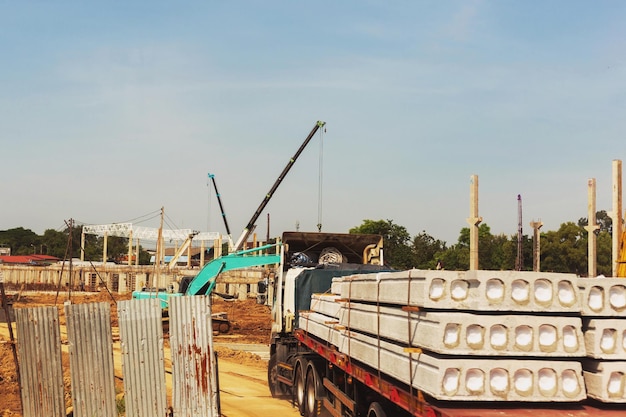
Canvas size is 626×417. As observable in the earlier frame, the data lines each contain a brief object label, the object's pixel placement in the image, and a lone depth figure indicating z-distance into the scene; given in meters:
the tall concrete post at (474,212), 19.20
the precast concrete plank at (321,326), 11.77
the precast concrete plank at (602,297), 7.12
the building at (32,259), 106.88
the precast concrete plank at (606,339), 6.99
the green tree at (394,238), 69.00
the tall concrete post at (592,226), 17.95
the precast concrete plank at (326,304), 12.39
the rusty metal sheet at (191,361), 12.23
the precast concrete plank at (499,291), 6.89
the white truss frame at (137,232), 83.69
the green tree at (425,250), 75.43
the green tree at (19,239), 156.75
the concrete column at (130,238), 80.20
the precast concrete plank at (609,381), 6.92
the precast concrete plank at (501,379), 6.75
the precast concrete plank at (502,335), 6.79
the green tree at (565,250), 62.41
